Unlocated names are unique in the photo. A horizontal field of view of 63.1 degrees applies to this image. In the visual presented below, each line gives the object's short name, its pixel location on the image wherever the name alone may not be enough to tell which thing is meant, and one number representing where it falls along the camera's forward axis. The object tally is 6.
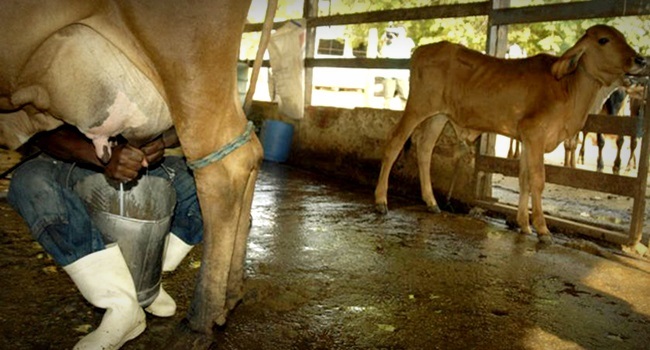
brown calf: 4.32
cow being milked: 1.77
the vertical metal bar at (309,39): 7.57
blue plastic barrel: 7.56
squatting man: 1.90
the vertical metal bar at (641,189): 4.15
